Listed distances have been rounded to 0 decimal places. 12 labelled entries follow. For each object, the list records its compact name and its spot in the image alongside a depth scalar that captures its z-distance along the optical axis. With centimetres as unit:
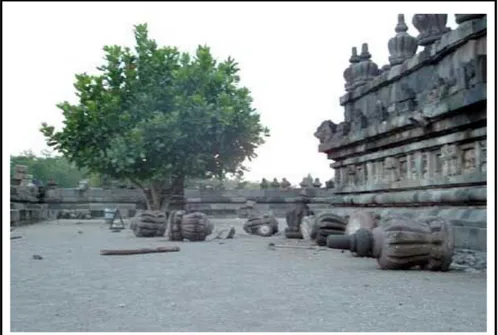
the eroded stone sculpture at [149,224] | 1489
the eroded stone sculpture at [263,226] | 1590
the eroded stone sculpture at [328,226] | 1131
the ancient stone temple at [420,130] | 913
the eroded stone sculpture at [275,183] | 3342
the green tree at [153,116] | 2220
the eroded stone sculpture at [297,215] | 1470
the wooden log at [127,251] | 984
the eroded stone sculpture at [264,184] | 3339
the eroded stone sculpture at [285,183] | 3294
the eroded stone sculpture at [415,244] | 705
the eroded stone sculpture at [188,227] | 1334
